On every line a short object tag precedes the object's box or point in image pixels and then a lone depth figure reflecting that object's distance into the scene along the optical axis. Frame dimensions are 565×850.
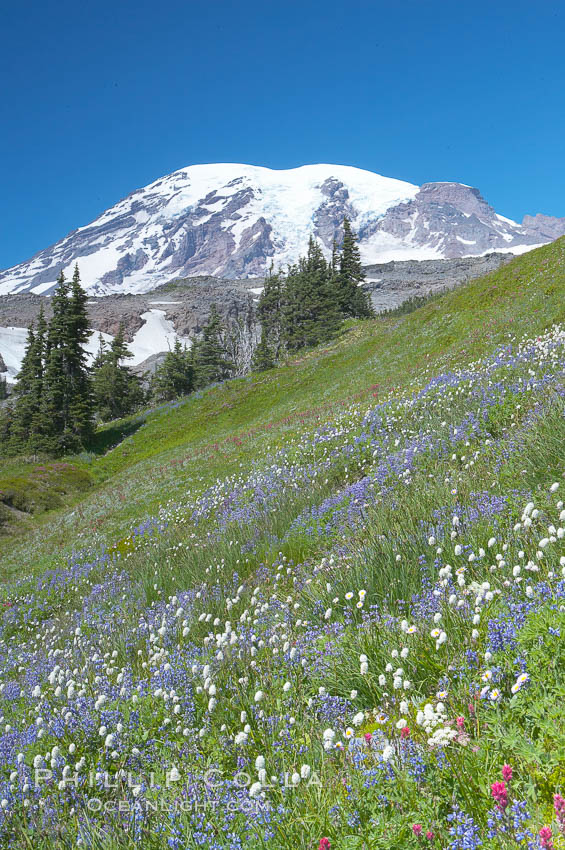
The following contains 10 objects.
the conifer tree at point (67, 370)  43.55
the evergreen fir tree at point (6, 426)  55.59
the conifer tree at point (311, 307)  56.19
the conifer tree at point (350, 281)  61.47
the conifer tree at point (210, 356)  64.38
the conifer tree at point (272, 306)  69.88
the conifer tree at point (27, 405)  46.91
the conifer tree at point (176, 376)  66.00
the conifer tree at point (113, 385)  66.12
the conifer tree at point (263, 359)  49.98
